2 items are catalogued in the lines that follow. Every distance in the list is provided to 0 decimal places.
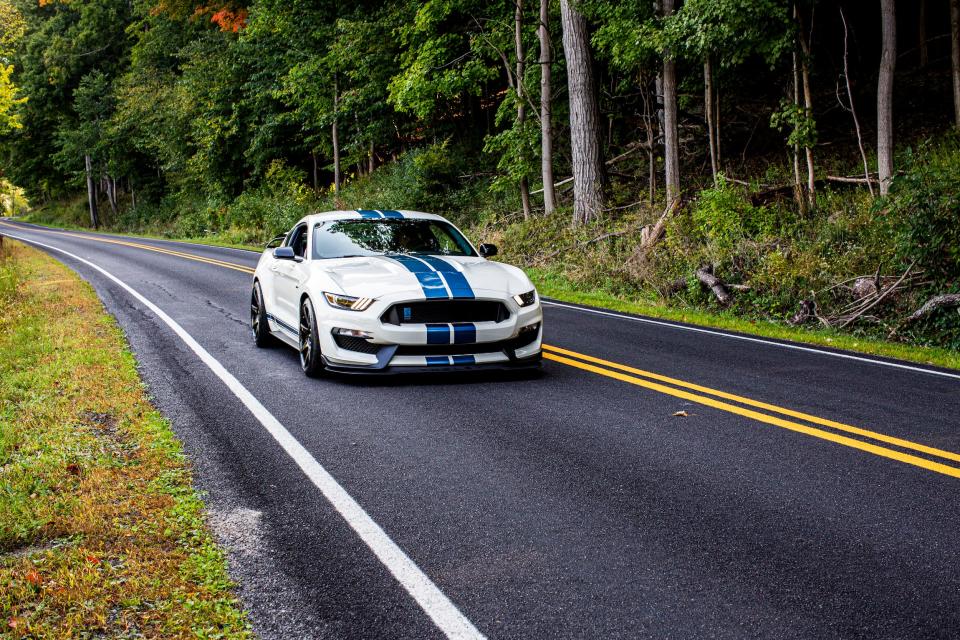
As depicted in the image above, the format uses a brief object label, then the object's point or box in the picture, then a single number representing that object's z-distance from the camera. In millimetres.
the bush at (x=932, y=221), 10672
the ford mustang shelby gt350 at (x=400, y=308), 7188
